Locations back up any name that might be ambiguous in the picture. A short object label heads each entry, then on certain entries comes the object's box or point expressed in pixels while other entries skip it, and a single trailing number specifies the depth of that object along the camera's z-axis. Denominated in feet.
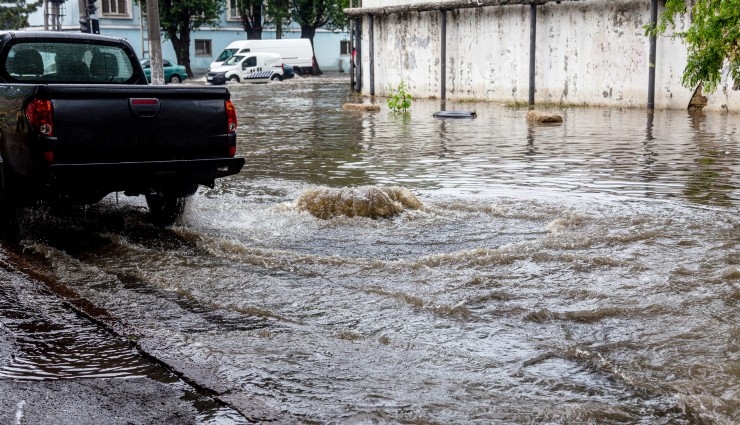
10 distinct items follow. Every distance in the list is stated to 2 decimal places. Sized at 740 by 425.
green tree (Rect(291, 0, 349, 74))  184.65
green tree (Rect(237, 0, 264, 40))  182.39
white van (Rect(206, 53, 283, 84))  152.79
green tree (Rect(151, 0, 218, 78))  166.40
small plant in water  76.64
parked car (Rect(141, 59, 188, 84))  152.05
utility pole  59.21
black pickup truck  23.30
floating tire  70.28
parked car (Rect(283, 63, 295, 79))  162.57
